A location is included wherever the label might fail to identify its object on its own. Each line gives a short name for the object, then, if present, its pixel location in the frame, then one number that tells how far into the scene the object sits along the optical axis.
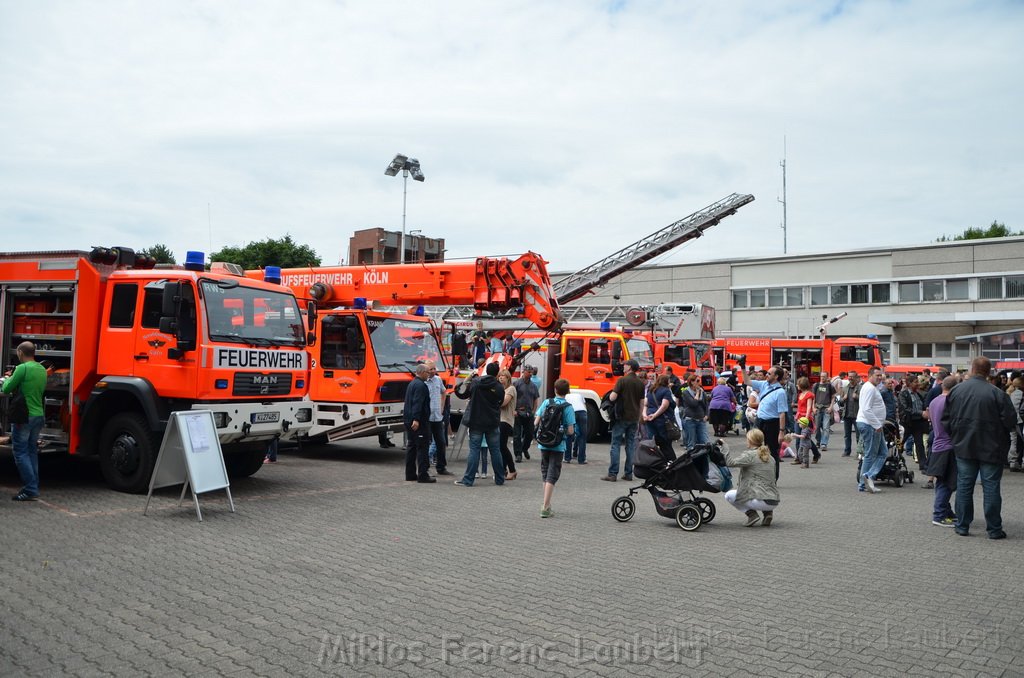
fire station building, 37.41
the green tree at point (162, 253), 41.99
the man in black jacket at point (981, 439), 8.09
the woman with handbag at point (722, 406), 17.09
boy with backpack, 9.29
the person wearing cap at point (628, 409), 12.36
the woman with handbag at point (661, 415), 11.87
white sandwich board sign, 8.63
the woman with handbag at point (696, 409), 13.65
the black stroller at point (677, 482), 8.53
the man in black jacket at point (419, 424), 11.60
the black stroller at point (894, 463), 12.24
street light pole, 30.33
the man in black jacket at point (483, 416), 11.27
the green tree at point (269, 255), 48.56
